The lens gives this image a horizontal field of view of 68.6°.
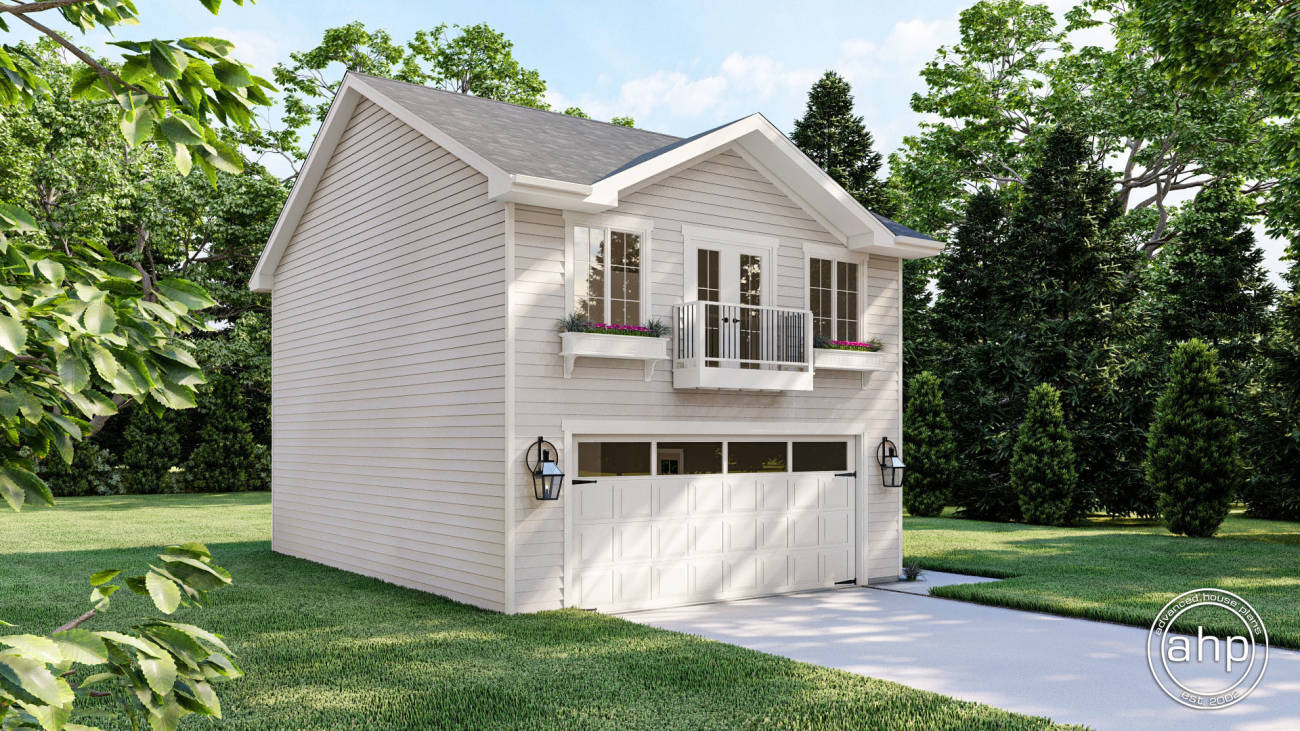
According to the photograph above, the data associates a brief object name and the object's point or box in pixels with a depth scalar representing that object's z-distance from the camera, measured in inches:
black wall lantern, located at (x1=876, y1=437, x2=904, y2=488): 502.0
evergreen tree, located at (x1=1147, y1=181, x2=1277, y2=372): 921.5
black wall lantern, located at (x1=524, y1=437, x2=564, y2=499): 385.1
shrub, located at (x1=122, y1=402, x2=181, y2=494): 1084.5
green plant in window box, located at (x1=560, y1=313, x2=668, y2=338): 398.0
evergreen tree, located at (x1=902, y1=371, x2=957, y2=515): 895.7
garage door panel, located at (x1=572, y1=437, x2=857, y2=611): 411.8
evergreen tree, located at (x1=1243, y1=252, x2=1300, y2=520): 673.6
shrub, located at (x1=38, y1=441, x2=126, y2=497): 1022.4
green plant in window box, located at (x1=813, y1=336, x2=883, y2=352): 471.2
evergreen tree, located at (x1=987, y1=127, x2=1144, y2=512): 857.5
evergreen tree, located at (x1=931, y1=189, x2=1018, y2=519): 900.6
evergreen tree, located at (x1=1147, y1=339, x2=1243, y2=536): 690.8
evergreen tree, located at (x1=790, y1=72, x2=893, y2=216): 1189.7
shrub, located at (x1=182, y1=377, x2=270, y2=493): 1109.1
